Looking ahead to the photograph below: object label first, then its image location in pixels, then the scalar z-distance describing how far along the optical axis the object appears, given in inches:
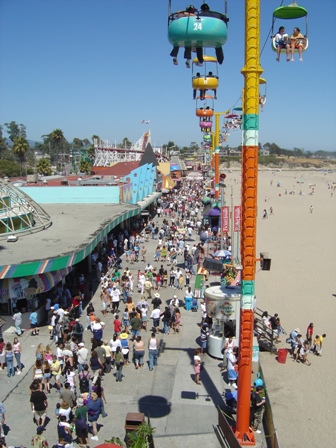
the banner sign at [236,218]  720.6
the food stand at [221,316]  513.7
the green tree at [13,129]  5867.1
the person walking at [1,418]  343.4
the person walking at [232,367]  445.1
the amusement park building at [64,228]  584.7
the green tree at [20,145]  2869.1
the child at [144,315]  604.1
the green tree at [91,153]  3500.5
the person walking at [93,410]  358.9
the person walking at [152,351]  478.0
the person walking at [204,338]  527.8
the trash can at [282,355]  541.3
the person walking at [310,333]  580.7
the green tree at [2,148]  3822.8
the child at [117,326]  548.1
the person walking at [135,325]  535.5
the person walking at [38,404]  365.1
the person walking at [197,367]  447.2
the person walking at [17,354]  462.6
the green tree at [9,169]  3033.2
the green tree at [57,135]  3442.4
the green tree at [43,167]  2928.4
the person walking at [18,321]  560.1
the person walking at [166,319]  572.9
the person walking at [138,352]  478.6
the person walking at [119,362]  452.1
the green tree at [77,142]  7660.9
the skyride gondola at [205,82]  741.3
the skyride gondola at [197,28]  309.0
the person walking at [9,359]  447.5
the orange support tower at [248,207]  327.9
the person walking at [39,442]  322.3
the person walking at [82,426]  341.1
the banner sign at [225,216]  842.2
